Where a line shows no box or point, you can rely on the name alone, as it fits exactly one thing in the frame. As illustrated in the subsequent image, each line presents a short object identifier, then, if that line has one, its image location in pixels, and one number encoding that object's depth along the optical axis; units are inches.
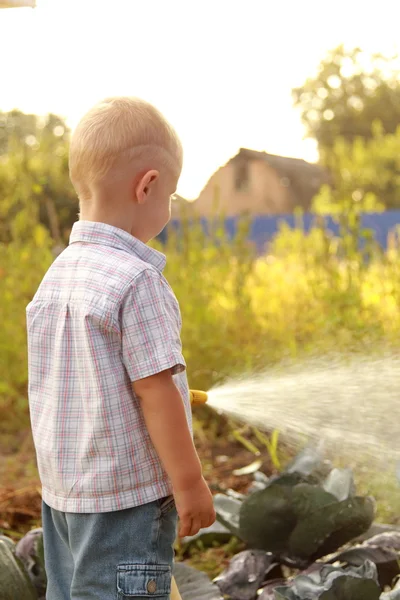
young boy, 53.9
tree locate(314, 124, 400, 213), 963.3
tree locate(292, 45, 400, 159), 1097.4
